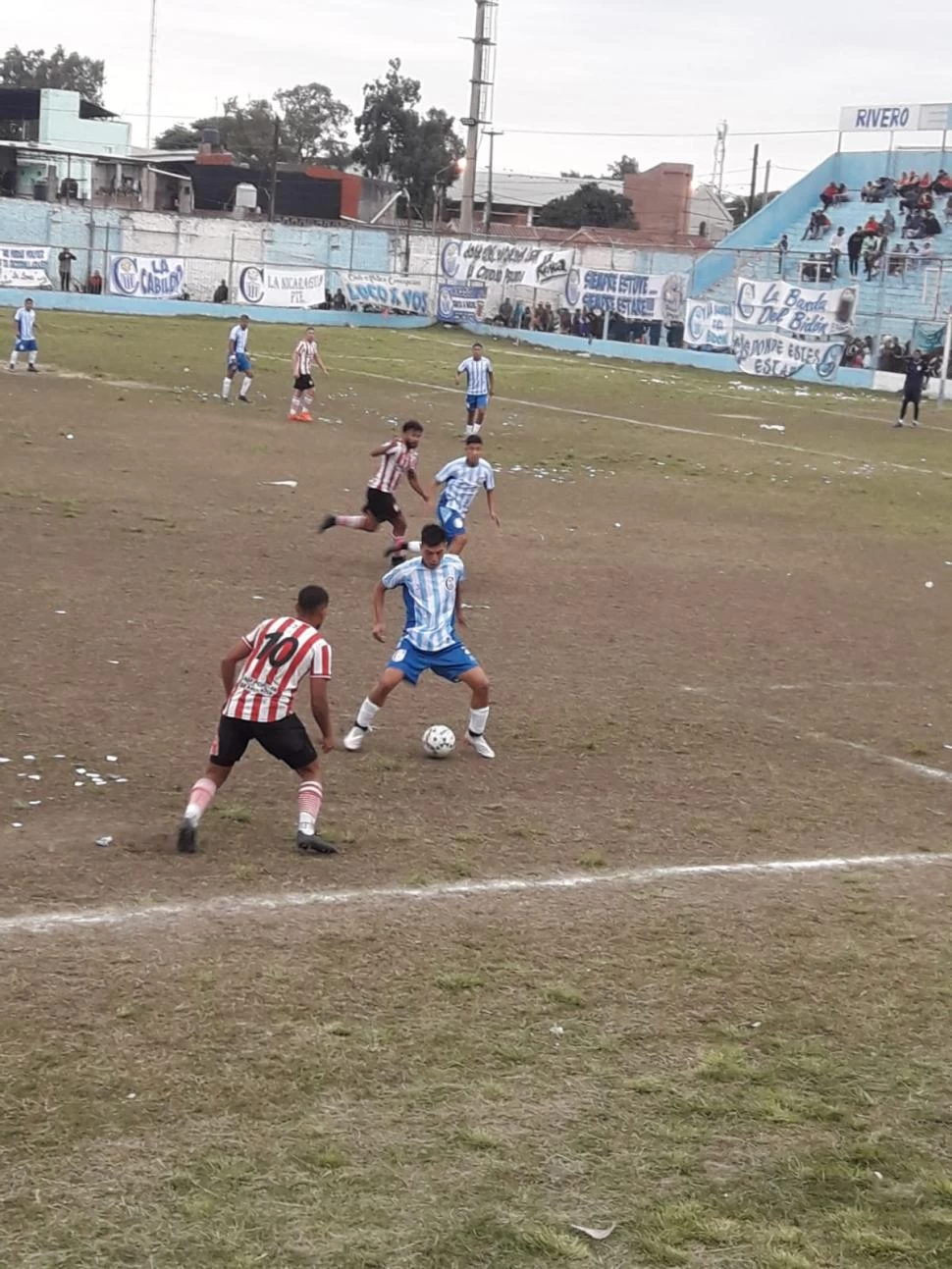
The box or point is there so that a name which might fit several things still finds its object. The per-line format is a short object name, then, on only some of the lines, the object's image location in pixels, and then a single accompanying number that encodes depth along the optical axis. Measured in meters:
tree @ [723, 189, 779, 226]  108.50
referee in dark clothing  35.19
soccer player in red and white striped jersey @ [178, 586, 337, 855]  8.30
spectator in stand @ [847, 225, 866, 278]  53.12
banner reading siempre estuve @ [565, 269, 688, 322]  51.94
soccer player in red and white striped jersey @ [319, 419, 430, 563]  16.92
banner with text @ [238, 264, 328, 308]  58.00
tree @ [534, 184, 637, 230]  92.75
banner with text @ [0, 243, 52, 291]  52.50
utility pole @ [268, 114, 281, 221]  68.25
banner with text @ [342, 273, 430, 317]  59.97
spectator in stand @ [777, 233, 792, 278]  53.54
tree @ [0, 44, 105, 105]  138.88
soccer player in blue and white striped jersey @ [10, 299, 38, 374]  31.50
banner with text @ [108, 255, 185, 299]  54.97
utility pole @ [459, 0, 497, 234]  62.62
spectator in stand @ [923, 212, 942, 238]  53.28
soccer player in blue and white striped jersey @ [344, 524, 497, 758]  10.46
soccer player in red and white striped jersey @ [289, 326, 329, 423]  29.06
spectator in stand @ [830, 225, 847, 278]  53.44
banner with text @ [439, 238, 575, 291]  55.19
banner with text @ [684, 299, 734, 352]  50.06
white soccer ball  10.29
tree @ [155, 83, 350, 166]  117.81
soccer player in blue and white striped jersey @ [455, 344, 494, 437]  28.92
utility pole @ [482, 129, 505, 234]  77.12
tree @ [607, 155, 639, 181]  139.00
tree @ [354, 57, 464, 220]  97.25
